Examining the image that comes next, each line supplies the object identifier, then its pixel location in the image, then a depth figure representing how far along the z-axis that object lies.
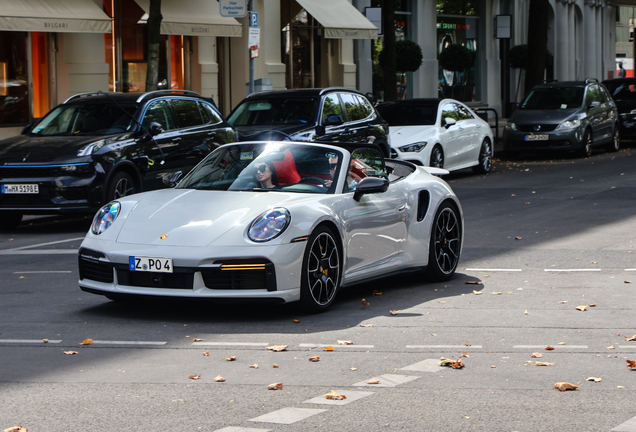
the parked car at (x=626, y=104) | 28.45
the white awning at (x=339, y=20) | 27.92
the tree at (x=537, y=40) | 31.86
